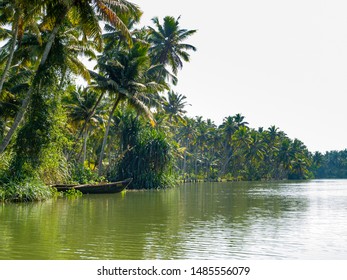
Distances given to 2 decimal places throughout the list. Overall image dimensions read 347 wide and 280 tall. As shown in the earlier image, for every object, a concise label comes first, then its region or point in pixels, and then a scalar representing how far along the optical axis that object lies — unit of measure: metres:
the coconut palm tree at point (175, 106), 67.31
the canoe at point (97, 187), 29.97
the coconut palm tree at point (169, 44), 49.09
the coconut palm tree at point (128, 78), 37.06
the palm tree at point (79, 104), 39.22
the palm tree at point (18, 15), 21.91
